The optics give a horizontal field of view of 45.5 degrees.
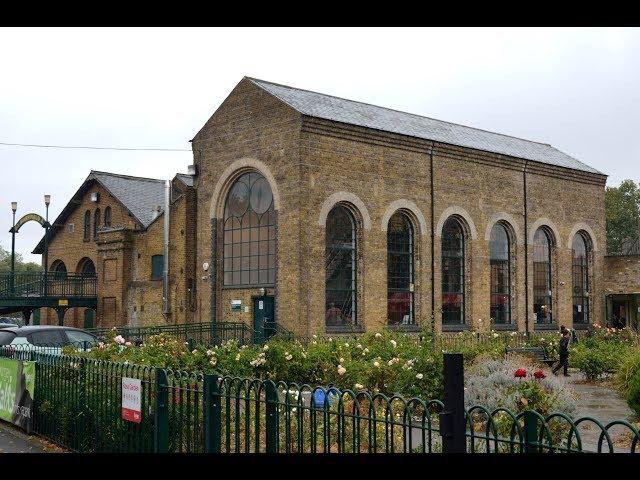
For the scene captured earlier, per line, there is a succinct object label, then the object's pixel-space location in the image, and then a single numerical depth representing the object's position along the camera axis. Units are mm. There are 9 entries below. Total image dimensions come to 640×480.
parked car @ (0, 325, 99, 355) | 19047
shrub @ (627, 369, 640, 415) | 12438
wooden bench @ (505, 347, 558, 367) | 22719
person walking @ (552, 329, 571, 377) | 20766
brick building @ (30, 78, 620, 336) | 25656
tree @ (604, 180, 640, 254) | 67500
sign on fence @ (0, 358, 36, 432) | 11773
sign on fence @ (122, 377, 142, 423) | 8469
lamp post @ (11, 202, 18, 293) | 39156
